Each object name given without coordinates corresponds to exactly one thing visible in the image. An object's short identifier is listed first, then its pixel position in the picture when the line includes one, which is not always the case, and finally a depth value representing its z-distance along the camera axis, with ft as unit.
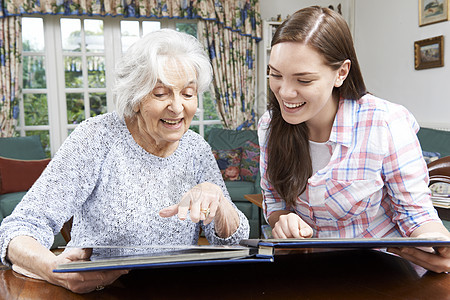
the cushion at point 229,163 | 13.19
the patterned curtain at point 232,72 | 15.19
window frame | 14.06
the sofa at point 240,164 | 11.85
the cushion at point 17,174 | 11.37
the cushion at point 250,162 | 13.16
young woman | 3.22
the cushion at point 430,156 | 9.78
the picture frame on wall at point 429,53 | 11.33
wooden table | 2.29
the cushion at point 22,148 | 12.35
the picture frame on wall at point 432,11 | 11.09
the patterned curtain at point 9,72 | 13.11
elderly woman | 3.21
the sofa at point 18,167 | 10.72
